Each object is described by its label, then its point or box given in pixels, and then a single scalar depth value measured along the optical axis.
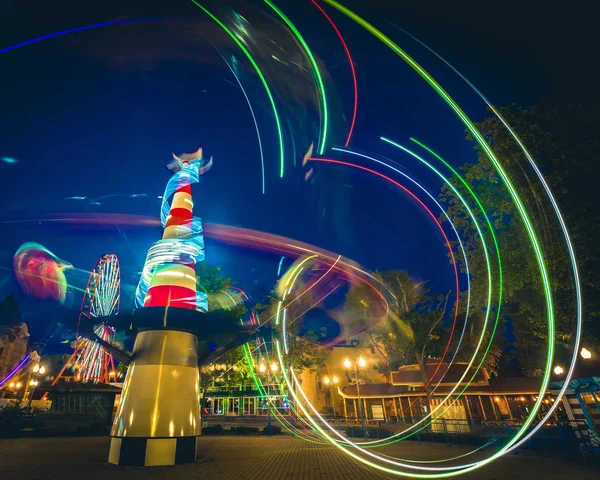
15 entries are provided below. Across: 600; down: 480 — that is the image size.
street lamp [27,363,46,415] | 29.44
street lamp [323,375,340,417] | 54.59
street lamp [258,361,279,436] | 30.45
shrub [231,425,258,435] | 31.38
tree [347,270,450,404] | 35.34
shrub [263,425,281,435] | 31.17
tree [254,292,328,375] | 41.84
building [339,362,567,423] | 37.47
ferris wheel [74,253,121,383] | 27.31
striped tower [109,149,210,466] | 12.21
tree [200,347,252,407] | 30.62
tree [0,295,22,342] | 75.45
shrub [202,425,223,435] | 31.45
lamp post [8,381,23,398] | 70.32
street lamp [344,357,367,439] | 22.14
